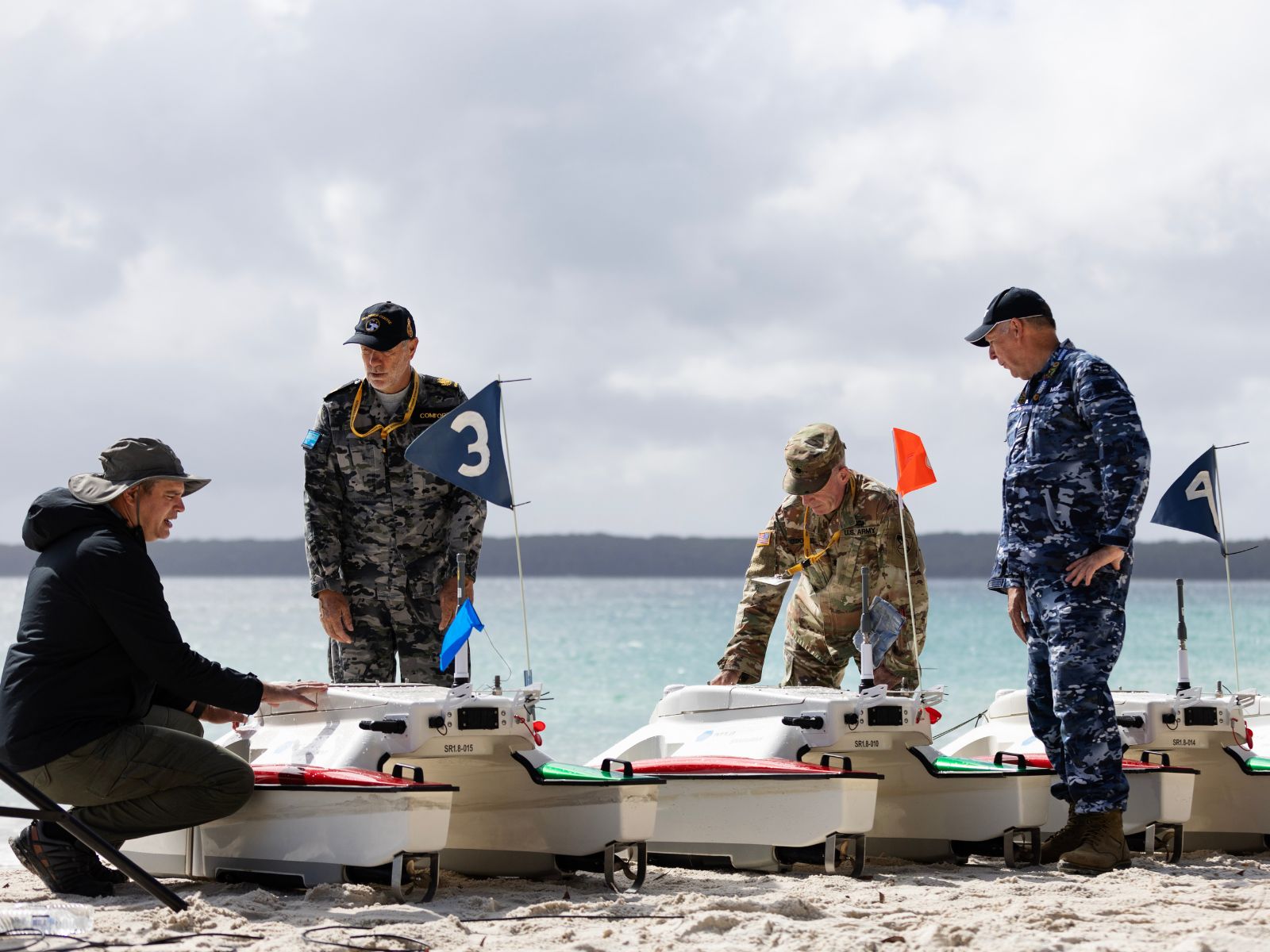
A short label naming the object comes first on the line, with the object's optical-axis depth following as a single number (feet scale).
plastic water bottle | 12.98
